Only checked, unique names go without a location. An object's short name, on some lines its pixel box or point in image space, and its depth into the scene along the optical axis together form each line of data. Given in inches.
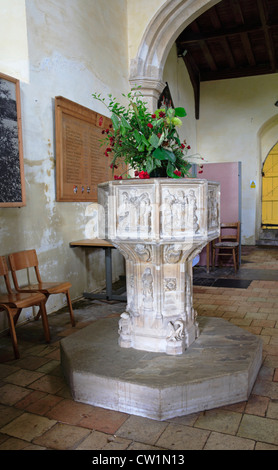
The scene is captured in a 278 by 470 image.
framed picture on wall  131.9
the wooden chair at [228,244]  252.5
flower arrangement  97.4
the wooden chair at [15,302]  113.5
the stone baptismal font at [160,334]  84.2
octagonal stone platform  82.1
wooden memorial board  164.7
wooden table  174.6
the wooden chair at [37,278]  133.8
